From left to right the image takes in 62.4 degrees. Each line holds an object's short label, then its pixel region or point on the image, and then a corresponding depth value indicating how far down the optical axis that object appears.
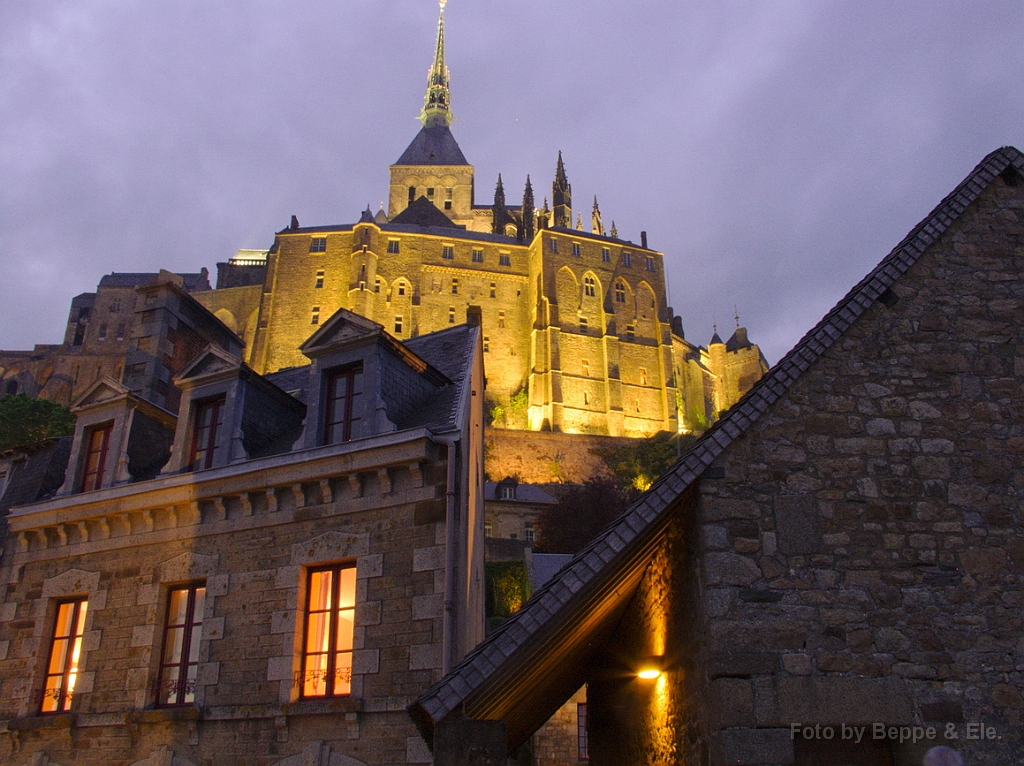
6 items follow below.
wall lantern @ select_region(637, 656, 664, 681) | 7.14
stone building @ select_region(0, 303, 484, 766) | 9.31
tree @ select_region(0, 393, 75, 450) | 46.38
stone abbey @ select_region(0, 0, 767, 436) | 73.50
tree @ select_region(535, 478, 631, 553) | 43.44
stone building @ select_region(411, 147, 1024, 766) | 5.46
